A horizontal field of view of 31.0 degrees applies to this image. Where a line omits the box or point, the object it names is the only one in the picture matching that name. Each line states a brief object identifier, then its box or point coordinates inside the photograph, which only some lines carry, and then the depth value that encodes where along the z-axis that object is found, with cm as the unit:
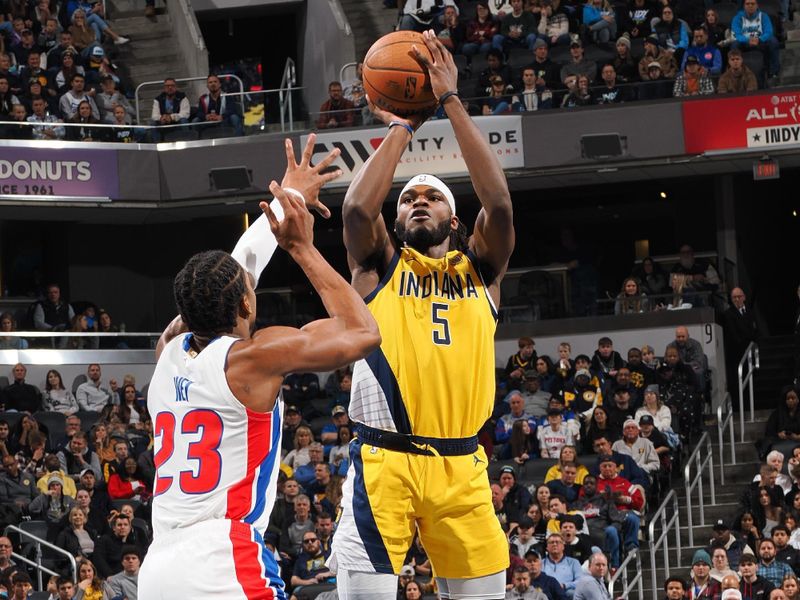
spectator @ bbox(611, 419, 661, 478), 1620
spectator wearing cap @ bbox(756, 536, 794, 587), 1359
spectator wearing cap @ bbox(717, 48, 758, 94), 2048
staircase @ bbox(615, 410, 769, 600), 1591
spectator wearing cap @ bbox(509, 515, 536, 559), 1414
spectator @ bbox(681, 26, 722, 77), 2080
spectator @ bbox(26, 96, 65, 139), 2167
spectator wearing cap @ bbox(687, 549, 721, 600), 1329
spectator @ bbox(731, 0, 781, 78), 2073
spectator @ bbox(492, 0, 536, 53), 2214
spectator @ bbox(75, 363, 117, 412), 1966
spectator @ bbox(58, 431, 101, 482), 1670
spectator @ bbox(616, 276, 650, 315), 2122
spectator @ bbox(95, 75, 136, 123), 2273
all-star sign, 2034
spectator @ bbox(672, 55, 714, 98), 2066
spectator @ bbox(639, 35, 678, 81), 2091
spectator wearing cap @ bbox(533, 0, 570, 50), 2195
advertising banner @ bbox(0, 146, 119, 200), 2173
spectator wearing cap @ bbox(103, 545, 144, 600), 1381
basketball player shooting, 584
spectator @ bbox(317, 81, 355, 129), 2147
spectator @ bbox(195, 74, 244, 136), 2220
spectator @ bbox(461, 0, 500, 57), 2231
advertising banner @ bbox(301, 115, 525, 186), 2122
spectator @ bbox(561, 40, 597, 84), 2111
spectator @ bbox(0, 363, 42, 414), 1914
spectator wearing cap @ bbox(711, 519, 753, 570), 1412
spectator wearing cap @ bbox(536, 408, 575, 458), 1672
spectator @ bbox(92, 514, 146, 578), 1473
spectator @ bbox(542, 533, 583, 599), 1373
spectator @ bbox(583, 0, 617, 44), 2177
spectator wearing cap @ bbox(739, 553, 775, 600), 1318
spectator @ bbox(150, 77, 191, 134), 2266
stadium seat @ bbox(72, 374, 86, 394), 2066
